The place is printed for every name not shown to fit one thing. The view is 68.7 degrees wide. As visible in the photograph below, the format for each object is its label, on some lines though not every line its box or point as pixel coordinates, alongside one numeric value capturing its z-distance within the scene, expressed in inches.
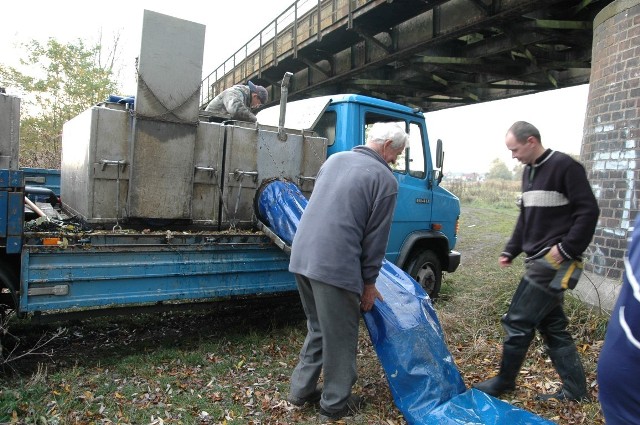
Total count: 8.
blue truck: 139.4
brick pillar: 184.1
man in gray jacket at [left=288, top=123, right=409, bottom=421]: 116.3
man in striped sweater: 116.8
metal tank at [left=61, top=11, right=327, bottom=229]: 155.8
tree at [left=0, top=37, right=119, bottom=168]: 565.9
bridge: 290.5
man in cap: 201.2
